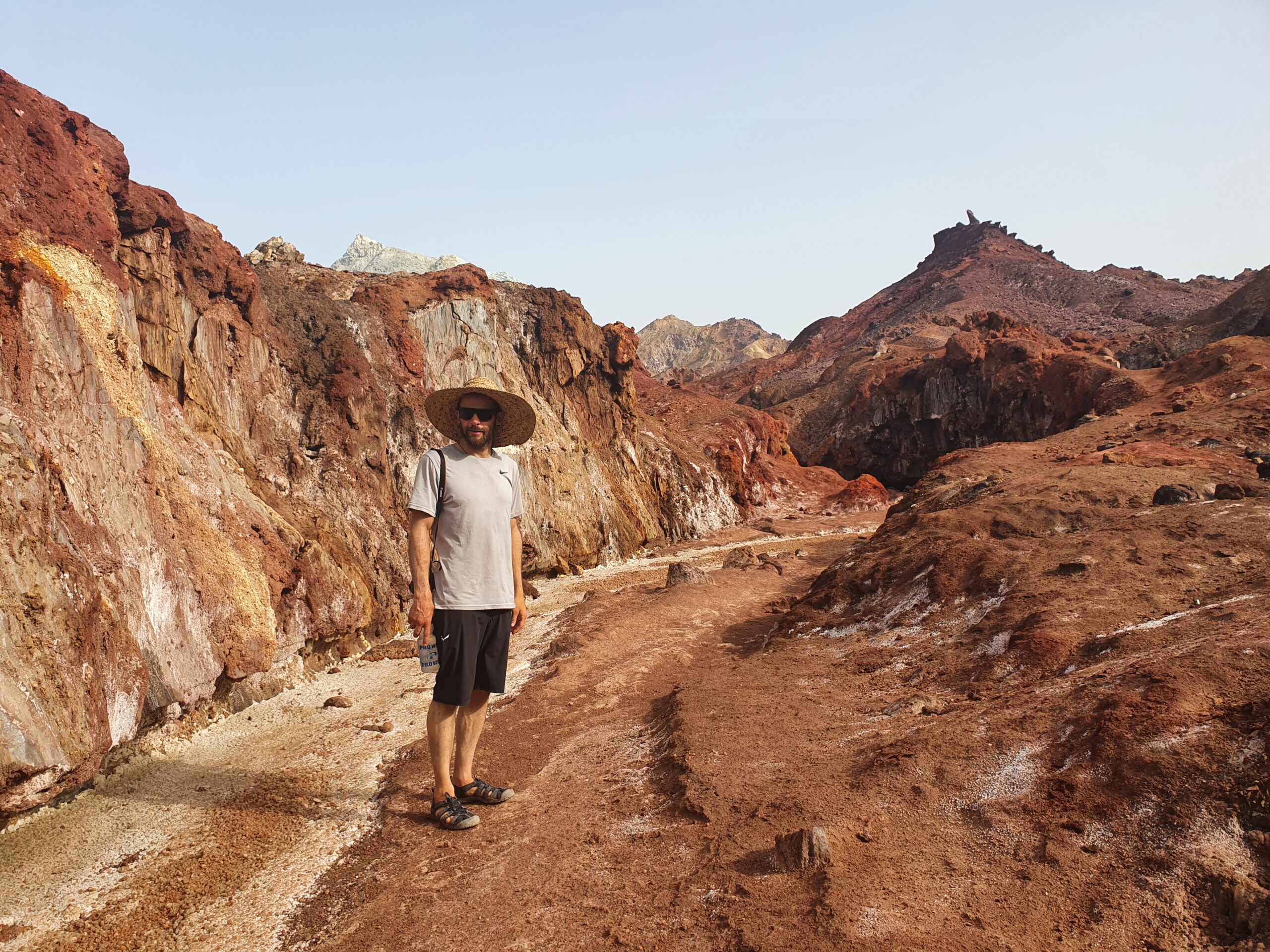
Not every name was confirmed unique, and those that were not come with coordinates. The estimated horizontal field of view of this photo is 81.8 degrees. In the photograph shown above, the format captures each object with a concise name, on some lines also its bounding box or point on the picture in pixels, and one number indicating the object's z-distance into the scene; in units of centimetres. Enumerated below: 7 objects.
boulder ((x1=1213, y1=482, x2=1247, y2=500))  1003
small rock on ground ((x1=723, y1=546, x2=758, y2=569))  1720
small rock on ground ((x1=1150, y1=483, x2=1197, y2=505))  1045
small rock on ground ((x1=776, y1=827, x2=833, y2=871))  349
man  480
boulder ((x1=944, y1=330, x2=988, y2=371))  4250
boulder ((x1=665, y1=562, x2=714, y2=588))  1432
